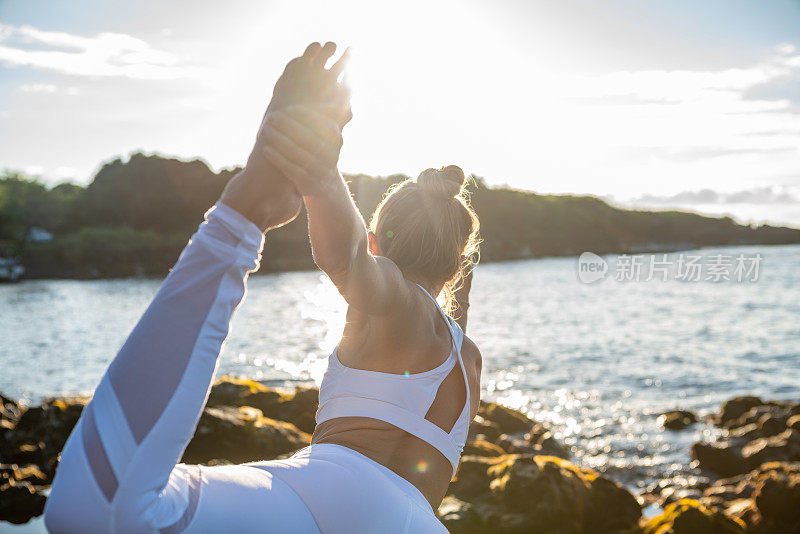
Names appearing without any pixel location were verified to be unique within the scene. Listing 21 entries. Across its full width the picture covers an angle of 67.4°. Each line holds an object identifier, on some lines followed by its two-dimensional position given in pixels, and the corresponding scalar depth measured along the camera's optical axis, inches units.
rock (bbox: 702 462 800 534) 255.3
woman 49.7
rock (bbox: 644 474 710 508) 367.9
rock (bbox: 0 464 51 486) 275.6
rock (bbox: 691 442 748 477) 417.4
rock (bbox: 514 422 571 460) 417.1
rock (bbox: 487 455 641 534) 224.8
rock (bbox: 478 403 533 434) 452.8
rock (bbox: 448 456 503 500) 238.4
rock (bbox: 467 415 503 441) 414.0
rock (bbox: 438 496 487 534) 213.5
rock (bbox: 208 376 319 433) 382.0
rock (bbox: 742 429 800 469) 411.5
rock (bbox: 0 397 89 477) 321.4
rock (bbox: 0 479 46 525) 246.4
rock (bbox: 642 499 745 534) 211.8
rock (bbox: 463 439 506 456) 325.4
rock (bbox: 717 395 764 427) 534.9
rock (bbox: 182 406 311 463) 289.7
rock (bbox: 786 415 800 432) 456.4
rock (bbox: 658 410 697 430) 525.7
